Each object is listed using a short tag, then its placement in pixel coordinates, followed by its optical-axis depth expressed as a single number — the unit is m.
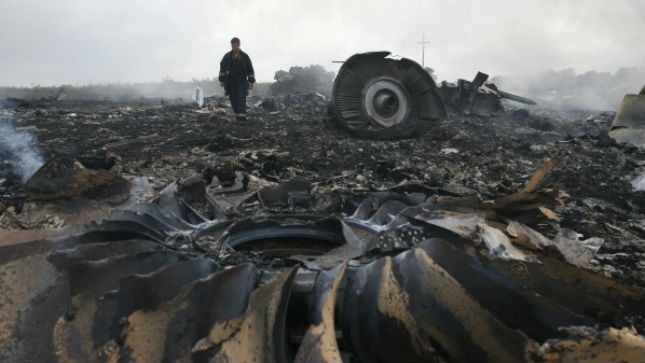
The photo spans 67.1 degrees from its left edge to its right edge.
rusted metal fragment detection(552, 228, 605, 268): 2.54
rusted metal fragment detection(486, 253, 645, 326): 1.77
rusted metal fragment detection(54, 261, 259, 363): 1.67
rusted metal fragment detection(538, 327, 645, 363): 1.55
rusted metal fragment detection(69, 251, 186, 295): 1.87
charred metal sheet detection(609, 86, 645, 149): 9.97
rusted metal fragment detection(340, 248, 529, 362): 1.70
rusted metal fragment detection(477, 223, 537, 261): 2.15
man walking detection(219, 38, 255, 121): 10.89
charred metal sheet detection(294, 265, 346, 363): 1.53
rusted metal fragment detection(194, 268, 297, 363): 1.63
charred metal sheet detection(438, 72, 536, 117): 14.81
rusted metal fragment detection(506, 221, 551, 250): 2.23
